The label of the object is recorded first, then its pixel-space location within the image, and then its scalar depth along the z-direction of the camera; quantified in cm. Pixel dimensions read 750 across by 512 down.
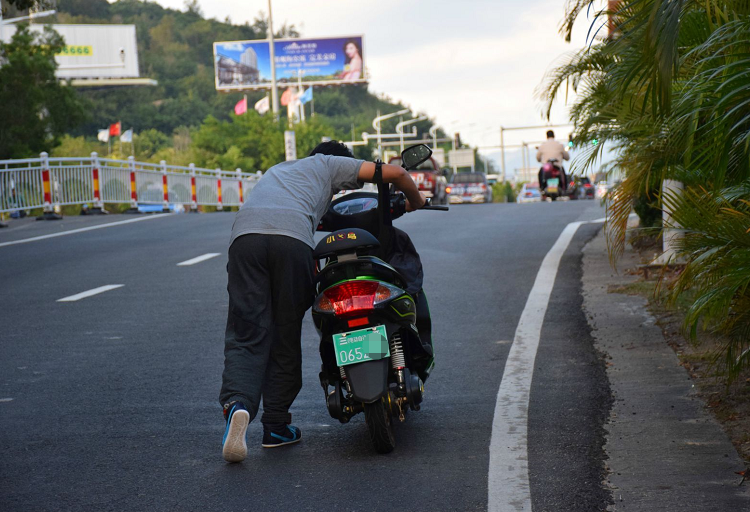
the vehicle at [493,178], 15275
